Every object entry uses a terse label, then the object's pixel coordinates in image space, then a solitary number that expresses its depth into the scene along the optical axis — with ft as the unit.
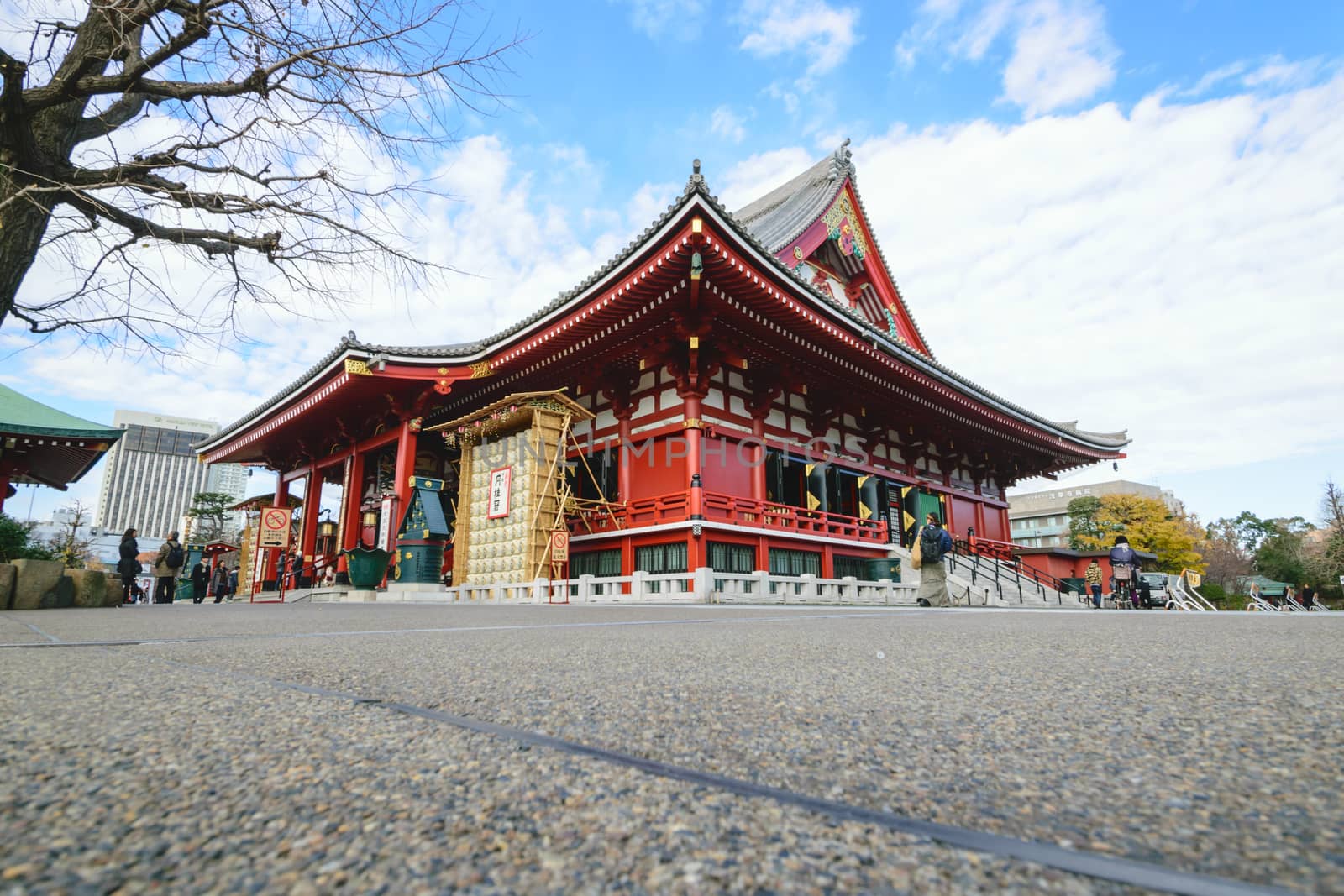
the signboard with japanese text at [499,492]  36.22
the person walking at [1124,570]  39.78
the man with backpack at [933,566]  29.17
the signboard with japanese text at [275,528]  41.91
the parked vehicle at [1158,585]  50.77
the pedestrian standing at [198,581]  46.39
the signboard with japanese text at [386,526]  43.86
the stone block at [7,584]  22.97
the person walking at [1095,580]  53.18
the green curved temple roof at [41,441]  37.29
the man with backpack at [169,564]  40.24
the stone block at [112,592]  28.04
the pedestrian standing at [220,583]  56.80
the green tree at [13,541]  39.50
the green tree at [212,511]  111.34
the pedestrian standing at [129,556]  36.62
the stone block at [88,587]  26.71
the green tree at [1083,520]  121.39
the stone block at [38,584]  23.36
